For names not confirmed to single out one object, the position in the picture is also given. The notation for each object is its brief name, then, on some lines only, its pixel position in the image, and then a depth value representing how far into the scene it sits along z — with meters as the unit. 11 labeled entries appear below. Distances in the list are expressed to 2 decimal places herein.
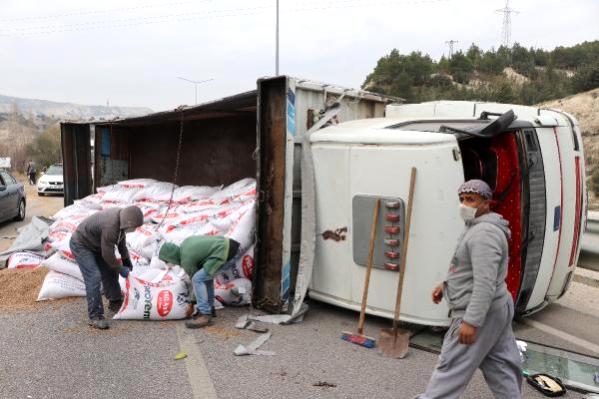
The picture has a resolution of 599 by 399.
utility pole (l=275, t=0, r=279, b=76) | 24.05
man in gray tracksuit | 2.73
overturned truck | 4.37
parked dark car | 11.35
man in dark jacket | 4.85
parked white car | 18.80
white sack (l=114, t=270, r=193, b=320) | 5.09
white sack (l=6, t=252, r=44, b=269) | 7.11
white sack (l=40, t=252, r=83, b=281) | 5.82
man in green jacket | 4.98
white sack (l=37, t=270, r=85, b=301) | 5.73
